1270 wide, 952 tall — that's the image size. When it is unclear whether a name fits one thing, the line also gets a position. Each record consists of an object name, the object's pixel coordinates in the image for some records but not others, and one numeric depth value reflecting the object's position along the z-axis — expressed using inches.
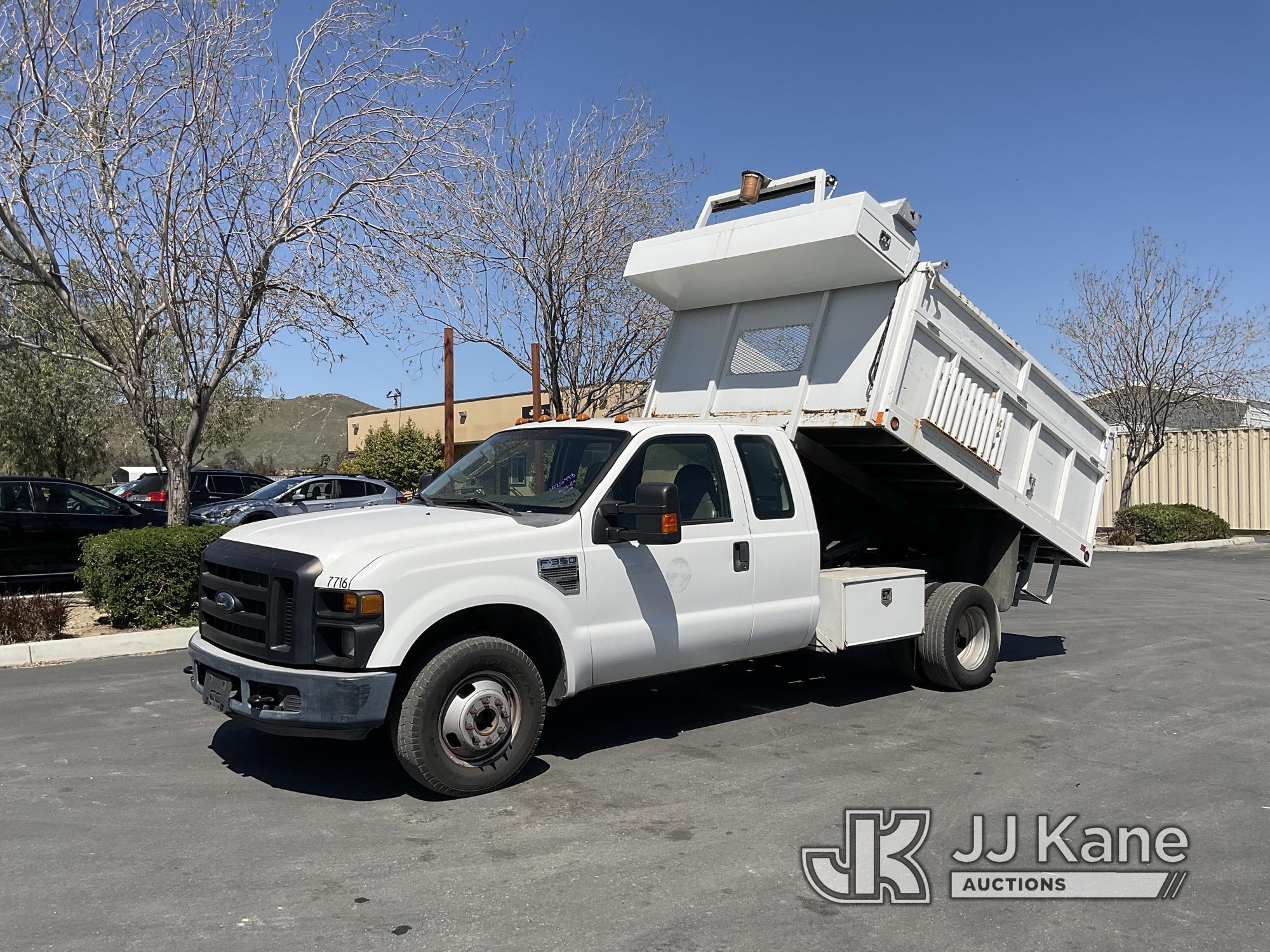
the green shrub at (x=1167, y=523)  938.1
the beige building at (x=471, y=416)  1723.7
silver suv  778.2
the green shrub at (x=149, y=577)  408.8
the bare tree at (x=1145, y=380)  991.6
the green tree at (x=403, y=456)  1817.2
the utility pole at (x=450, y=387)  675.4
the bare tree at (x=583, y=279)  704.4
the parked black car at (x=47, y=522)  514.0
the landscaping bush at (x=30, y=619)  381.7
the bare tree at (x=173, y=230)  442.0
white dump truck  214.7
